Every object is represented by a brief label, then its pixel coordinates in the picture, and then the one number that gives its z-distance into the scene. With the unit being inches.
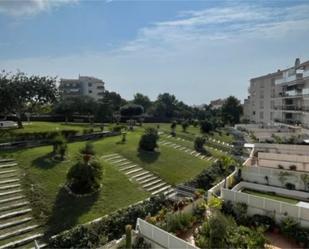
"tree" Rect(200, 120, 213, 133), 1597.4
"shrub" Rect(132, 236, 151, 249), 462.6
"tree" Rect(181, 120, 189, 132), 1592.1
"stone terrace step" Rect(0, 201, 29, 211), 583.9
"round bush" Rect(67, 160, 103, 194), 659.0
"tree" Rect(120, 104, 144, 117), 1855.8
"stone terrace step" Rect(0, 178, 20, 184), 664.6
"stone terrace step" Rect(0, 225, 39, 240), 518.0
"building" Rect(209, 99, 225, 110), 3684.3
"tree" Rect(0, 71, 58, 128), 1081.5
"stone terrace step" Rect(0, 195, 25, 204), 602.9
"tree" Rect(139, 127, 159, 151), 1010.8
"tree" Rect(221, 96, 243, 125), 2098.4
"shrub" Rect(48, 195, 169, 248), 514.1
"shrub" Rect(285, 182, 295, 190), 656.8
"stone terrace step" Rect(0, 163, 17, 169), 733.0
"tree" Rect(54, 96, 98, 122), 1566.8
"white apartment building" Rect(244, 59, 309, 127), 1367.8
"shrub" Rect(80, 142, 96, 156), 757.2
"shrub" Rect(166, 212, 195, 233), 488.8
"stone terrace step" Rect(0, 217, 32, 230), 542.1
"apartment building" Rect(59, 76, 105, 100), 2778.6
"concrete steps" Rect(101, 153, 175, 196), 768.8
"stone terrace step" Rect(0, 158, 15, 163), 760.2
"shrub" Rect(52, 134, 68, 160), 809.6
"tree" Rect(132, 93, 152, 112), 2461.0
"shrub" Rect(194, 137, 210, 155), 1205.8
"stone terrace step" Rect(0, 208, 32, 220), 562.6
